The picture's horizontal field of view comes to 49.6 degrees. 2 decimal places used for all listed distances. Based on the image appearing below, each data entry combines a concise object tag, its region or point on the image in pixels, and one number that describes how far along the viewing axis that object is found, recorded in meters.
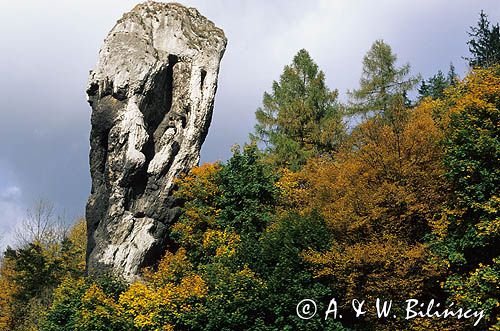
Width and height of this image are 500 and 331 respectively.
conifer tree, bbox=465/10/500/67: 35.19
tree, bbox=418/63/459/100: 42.25
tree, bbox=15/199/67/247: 44.09
